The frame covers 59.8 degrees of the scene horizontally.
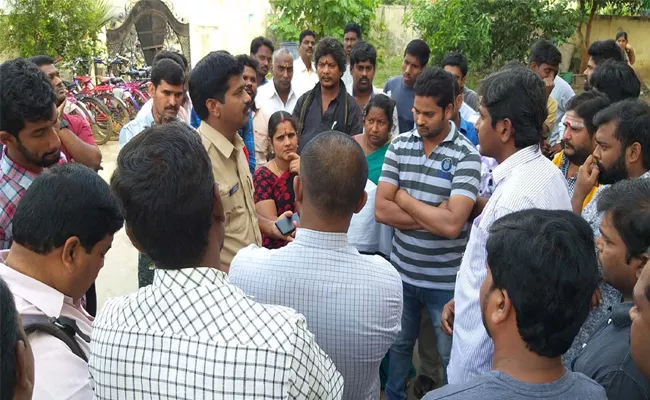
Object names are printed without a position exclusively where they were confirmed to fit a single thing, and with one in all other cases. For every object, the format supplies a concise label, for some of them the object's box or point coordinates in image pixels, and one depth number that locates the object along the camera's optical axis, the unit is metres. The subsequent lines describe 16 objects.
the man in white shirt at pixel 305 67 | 6.45
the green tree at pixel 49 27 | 11.45
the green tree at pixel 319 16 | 9.57
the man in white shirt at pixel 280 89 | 5.60
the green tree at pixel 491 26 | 10.79
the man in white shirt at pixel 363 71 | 5.43
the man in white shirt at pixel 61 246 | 1.66
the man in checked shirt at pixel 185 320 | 1.25
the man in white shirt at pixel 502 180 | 2.31
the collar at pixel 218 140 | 2.88
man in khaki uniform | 2.87
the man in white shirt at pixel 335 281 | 1.86
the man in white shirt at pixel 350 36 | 7.11
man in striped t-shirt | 3.05
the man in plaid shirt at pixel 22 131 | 2.48
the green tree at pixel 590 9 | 12.43
